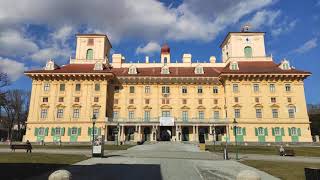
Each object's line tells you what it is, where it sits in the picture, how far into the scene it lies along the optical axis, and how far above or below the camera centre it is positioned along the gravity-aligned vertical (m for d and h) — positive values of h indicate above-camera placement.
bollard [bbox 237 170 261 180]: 7.71 -1.16
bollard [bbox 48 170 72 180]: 7.25 -1.06
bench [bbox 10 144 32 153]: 32.41 -1.31
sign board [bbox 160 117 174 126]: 58.44 +2.50
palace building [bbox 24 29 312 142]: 57.06 +6.22
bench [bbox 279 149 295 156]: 30.03 -2.18
